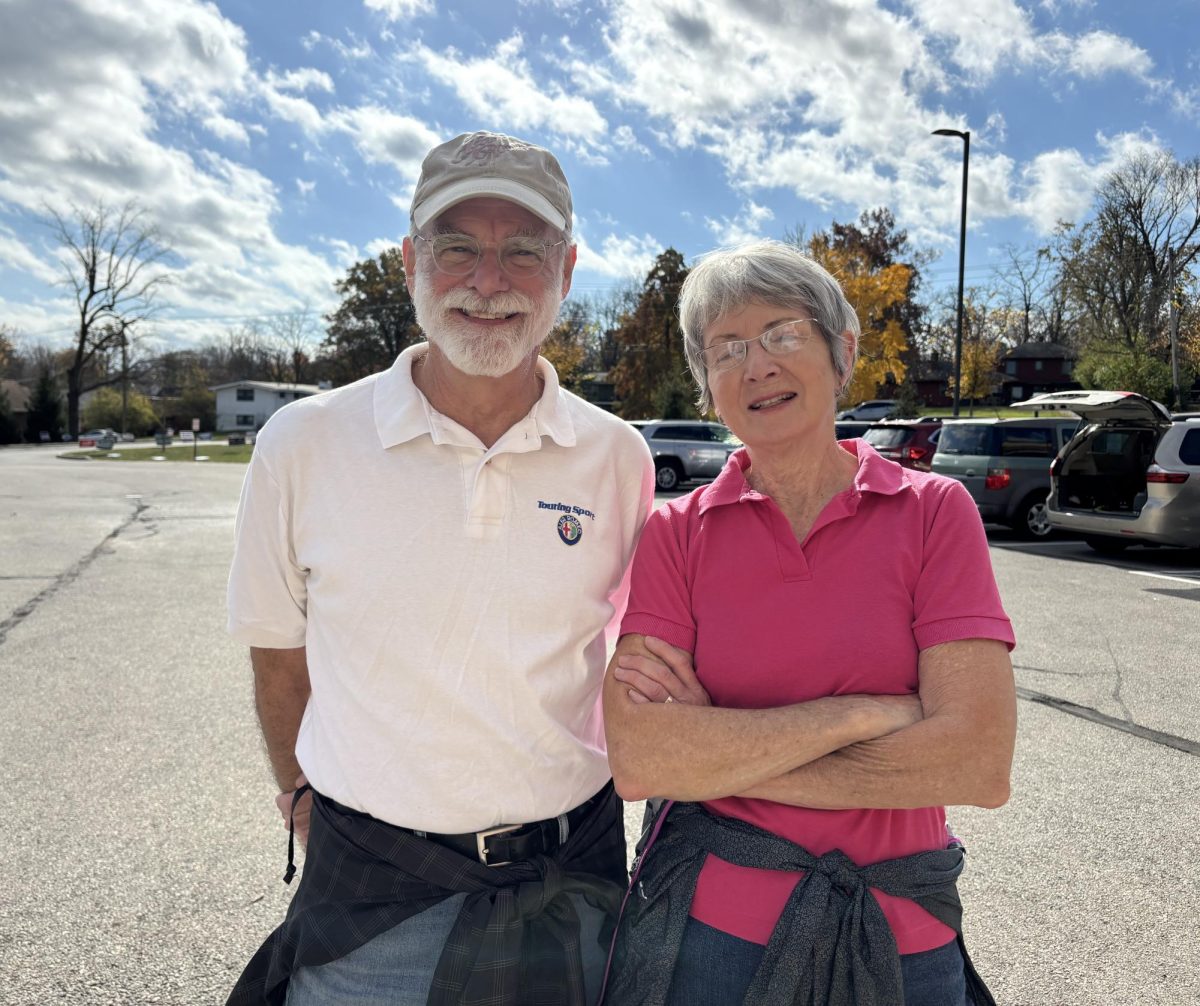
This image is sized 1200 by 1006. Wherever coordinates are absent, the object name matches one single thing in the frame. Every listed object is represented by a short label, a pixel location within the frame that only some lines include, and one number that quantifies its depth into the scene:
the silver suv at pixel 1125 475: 9.86
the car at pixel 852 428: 19.75
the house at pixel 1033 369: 85.19
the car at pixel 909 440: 15.50
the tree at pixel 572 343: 40.91
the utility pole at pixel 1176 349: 33.53
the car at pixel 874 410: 46.97
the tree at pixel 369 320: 59.66
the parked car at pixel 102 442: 50.11
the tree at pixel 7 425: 64.94
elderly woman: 1.61
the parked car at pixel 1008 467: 12.68
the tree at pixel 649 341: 47.31
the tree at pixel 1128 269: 41.88
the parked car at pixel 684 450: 21.98
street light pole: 21.44
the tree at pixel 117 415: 79.94
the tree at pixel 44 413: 69.25
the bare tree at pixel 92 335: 61.56
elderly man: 1.79
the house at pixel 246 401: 94.94
